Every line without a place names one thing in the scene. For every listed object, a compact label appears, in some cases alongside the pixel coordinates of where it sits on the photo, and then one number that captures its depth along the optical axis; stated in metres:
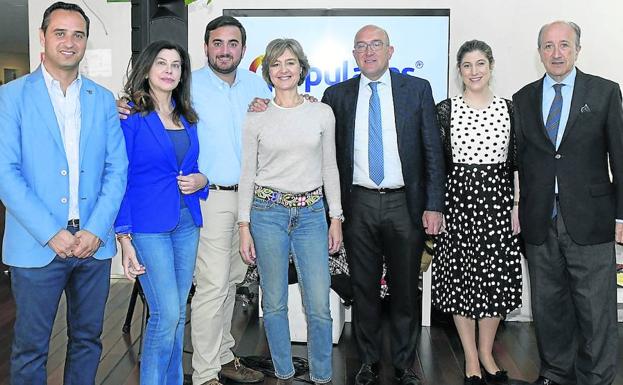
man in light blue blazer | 2.20
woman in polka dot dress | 3.02
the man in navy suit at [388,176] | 3.02
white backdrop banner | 5.03
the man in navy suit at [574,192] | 2.85
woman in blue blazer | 2.47
